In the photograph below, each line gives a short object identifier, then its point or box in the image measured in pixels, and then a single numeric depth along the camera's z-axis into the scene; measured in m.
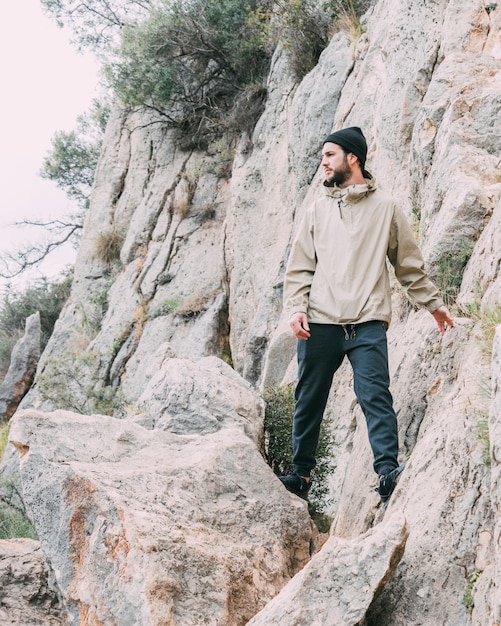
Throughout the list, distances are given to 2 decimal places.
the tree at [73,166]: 21.29
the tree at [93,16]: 19.09
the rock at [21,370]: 17.00
